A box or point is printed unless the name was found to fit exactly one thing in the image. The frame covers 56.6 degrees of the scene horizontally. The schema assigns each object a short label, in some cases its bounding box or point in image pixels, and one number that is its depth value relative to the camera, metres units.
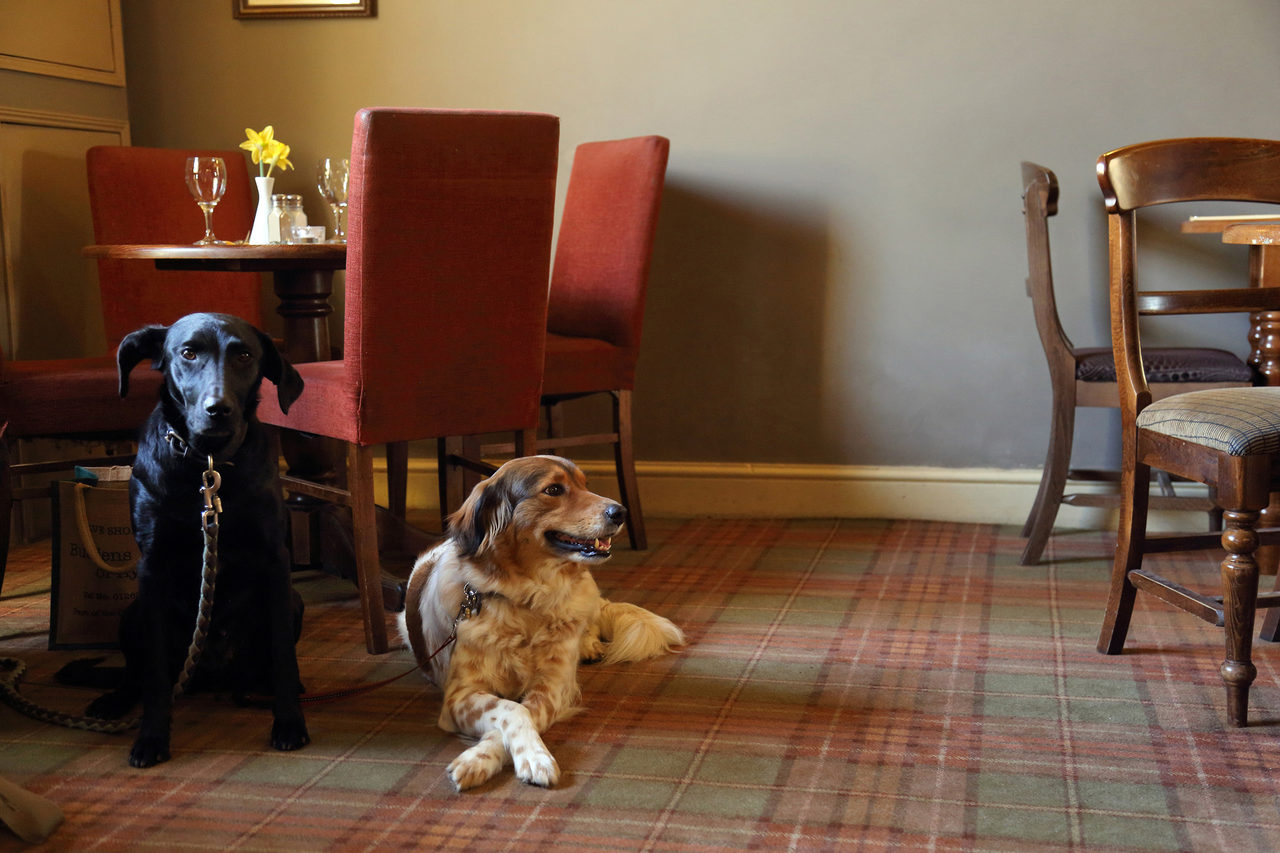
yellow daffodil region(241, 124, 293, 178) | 3.25
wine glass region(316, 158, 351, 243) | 3.28
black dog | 1.95
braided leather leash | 1.93
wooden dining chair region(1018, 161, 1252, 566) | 3.05
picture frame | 3.96
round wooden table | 2.62
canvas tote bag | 2.51
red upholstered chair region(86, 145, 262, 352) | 3.49
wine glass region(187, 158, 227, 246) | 2.87
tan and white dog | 2.10
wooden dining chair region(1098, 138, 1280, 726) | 2.04
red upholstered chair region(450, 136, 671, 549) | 3.34
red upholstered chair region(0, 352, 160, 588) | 2.74
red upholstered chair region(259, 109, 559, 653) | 2.36
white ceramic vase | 3.14
